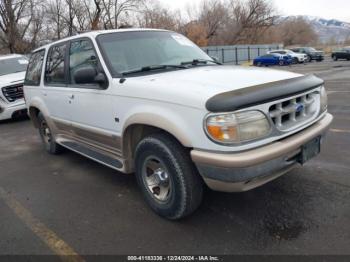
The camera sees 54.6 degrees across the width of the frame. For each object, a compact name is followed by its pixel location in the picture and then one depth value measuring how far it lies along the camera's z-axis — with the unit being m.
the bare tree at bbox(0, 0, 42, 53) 31.14
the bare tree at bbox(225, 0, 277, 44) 57.09
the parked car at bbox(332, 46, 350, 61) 31.58
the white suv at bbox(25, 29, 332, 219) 2.70
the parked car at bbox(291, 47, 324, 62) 34.66
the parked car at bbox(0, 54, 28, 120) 9.32
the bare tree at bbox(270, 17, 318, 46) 73.19
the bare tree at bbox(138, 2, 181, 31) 43.91
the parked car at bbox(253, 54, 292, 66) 31.89
